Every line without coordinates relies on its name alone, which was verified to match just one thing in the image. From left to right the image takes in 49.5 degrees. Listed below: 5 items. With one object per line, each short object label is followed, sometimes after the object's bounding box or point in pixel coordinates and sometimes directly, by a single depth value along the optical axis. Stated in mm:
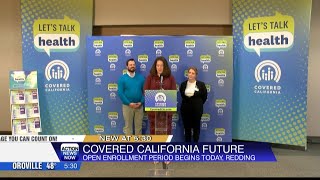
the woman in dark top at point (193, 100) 5008
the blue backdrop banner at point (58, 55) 5711
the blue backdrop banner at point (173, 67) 5426
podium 3975
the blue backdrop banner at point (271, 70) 5172
